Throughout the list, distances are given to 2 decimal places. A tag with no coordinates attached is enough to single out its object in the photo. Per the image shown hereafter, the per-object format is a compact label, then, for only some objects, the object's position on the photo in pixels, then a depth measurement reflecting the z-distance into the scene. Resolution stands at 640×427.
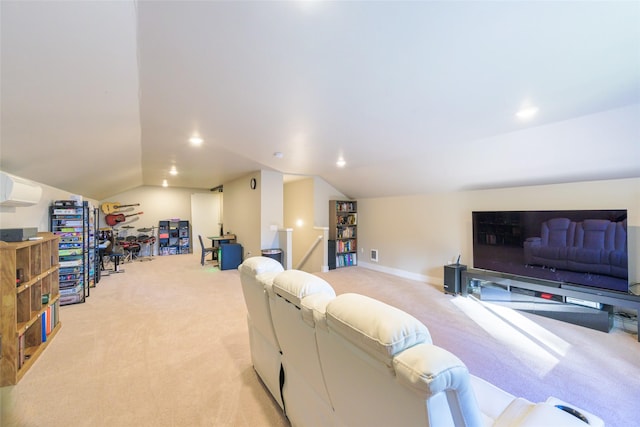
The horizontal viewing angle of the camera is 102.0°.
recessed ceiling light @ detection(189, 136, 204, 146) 3.40
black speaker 4.14
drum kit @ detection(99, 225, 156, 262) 6.92
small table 6.60
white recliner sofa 0.71
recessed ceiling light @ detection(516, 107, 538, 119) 2.24
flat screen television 2.99
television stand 2.90
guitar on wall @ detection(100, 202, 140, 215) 7.69
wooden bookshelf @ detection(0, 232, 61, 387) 2.00
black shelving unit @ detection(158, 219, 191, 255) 8.43
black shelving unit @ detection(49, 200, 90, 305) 3.76
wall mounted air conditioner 2.18
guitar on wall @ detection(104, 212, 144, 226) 7.71
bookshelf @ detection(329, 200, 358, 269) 6.06
